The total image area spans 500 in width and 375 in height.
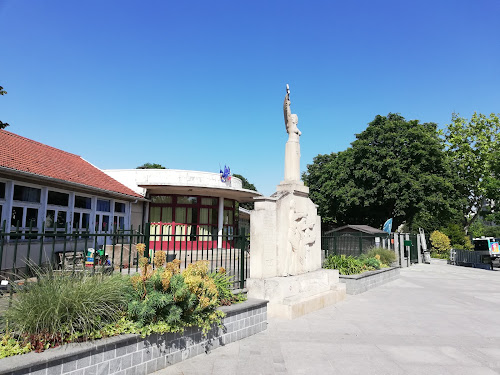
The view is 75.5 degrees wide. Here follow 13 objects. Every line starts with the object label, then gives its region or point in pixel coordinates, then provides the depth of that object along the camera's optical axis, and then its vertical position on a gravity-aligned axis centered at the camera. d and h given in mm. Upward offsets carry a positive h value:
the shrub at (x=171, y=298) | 4086 -846
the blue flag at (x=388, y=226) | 20406 +485
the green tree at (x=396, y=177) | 24203 +4527
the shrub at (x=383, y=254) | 14445 -902
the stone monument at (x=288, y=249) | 6969 -328
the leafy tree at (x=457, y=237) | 31480 -284
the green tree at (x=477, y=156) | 28891 +7113
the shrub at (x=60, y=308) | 3367 -809
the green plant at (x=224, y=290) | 5559 -978
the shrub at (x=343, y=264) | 11140 -1056
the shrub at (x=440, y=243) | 28906 -805
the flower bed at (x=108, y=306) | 3379 -853
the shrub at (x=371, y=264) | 12606 -1157
